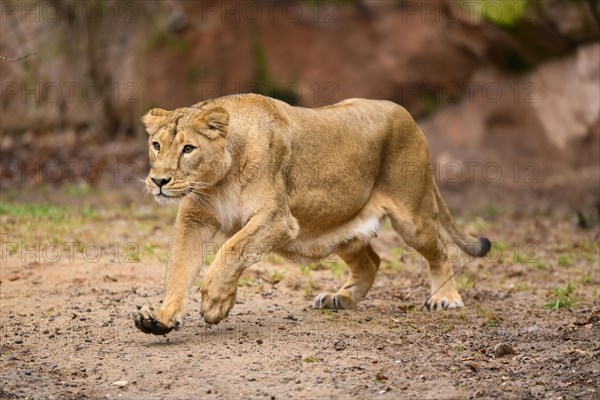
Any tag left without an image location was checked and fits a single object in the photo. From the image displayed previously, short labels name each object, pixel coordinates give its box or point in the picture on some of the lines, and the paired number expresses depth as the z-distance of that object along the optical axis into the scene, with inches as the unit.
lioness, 531.8
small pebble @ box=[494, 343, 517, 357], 521.7
